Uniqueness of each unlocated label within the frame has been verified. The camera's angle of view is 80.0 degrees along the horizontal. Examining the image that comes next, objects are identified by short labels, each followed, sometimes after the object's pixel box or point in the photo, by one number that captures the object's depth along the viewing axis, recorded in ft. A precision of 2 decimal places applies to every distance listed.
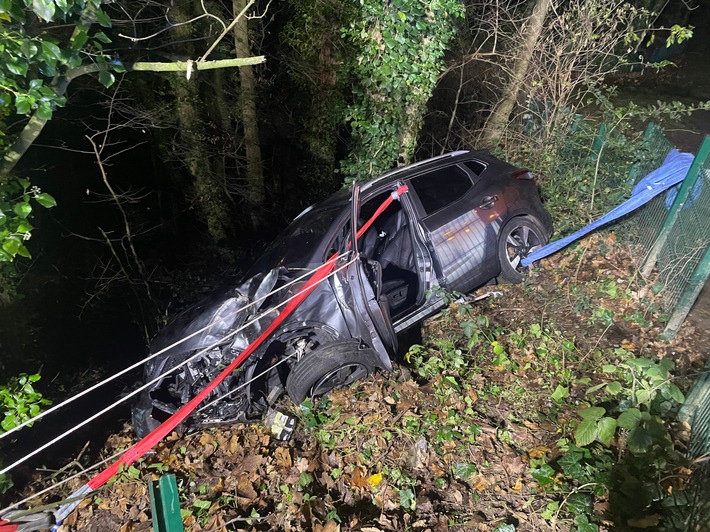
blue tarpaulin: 14.58
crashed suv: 12.35
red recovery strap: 8.61
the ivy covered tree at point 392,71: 18.08
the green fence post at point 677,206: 12.98
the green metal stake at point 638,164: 18.03
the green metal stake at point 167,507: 7.35
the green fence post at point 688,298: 11.77
